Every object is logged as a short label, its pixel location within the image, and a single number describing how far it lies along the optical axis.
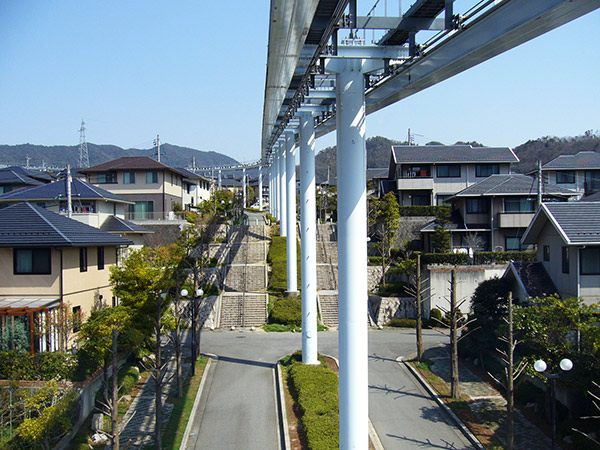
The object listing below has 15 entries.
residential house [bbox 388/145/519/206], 38.56
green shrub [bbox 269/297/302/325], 24.89
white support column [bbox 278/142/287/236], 32.11
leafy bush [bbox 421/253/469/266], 26.89
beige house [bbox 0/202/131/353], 15.42
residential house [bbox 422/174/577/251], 30.44
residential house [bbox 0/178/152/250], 28.70
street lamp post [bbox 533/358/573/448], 11.17
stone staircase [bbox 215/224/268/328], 25.95
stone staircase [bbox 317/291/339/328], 25.38
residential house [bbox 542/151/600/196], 41.81
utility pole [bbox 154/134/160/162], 65.06
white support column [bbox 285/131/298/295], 24.77
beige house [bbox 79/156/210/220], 42.19
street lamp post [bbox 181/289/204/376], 17.53
